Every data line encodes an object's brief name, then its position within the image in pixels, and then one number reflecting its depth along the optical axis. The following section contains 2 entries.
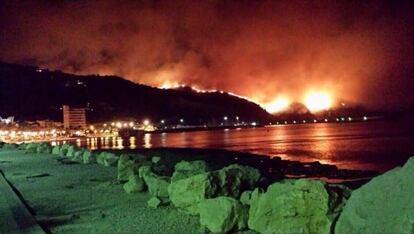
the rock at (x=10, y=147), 52.79
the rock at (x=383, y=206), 6.41
